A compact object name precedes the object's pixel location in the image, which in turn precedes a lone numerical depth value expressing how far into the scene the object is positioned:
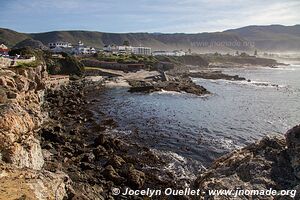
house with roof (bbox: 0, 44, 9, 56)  59.01
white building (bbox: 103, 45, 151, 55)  148.56
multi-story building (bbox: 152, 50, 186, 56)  170.70
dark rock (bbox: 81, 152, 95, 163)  23.64
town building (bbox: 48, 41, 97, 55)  125.28
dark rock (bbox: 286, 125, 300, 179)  9.08
